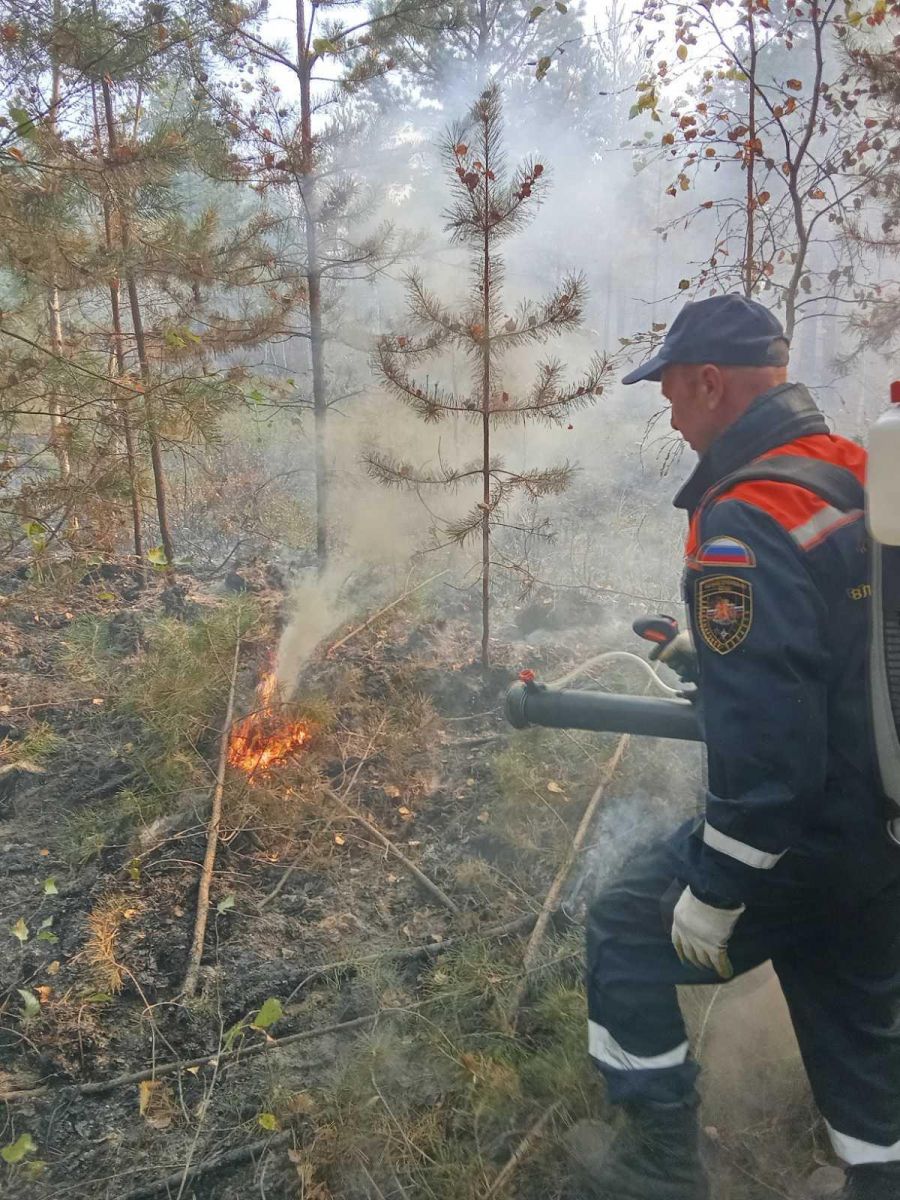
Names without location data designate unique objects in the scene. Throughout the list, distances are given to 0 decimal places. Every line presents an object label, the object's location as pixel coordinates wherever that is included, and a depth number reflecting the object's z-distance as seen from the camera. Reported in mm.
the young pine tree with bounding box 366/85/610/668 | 5324
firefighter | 1777
